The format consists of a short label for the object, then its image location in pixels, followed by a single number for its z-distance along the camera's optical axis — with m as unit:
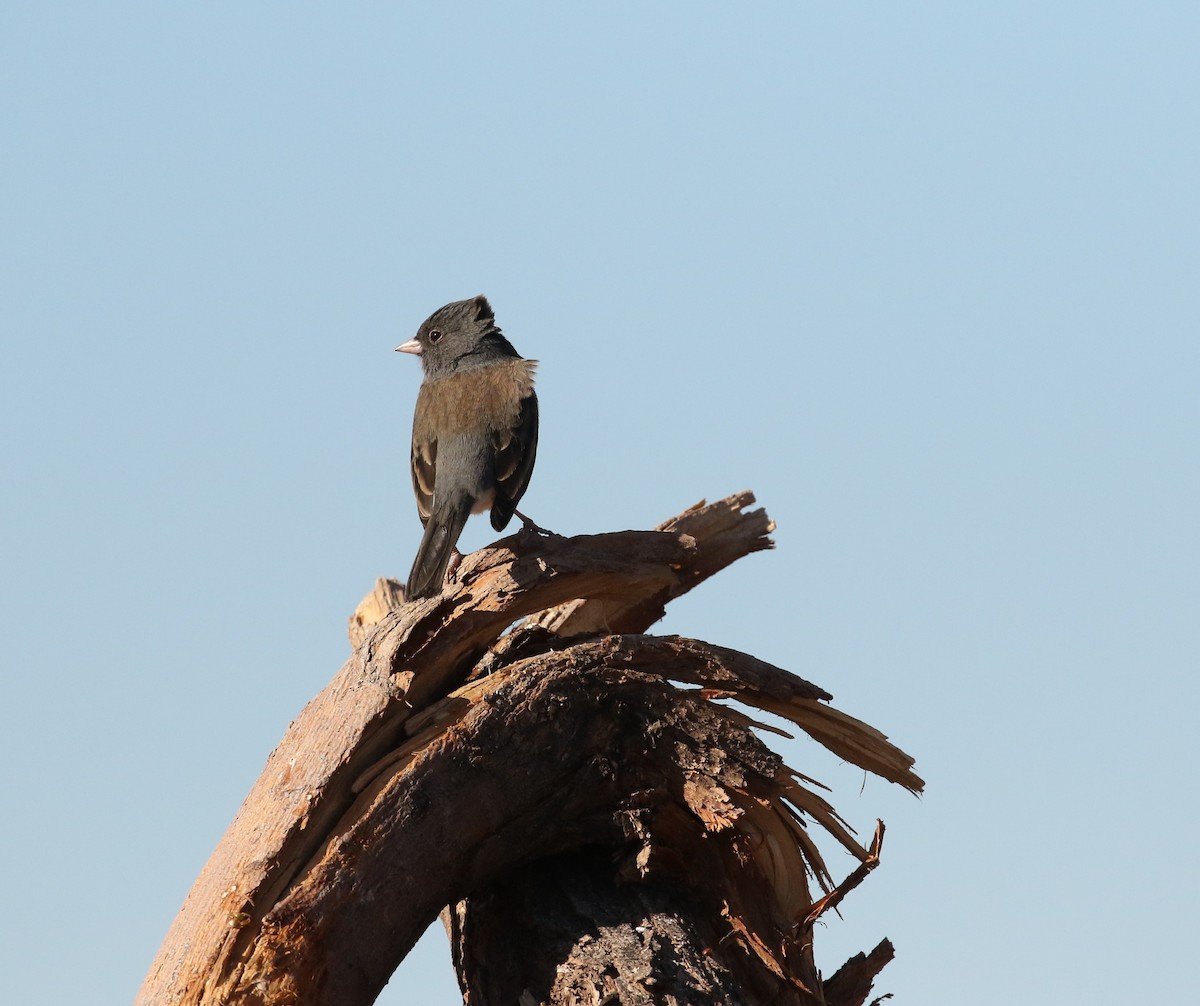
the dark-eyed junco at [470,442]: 13.70
